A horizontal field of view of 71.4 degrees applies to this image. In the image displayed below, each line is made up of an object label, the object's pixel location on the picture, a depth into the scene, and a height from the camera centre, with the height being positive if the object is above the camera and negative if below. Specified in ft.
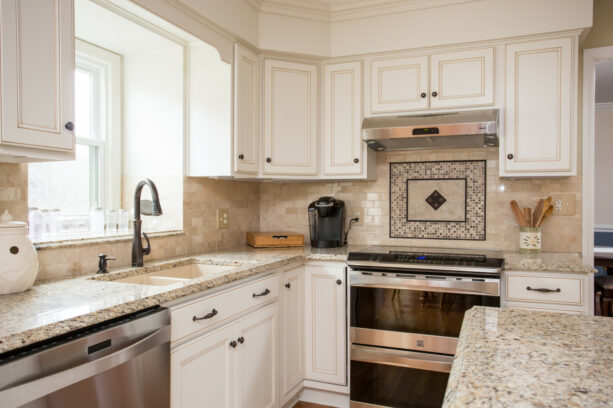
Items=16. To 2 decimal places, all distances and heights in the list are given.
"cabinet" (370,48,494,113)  8.51 +2.44
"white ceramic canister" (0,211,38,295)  4.59 -0.65
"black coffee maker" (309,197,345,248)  9.65 -0.60
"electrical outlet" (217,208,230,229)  9.43 -0.44
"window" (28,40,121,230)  7.06 +0.87
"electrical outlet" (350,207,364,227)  10.32 -0.36
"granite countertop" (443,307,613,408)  2.22 -1.03
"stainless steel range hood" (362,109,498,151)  8.02 +1.36
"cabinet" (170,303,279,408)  5.31 -2.40
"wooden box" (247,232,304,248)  9.53 -0.92
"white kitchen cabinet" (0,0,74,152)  4.26 +1.33
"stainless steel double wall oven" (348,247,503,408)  7.62 -2.17
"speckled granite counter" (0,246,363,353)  3.54 -1.07
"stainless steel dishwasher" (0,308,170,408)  3.35 -1.52
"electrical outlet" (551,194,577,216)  8.89 -0.09
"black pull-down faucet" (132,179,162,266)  6.31 -0.41
